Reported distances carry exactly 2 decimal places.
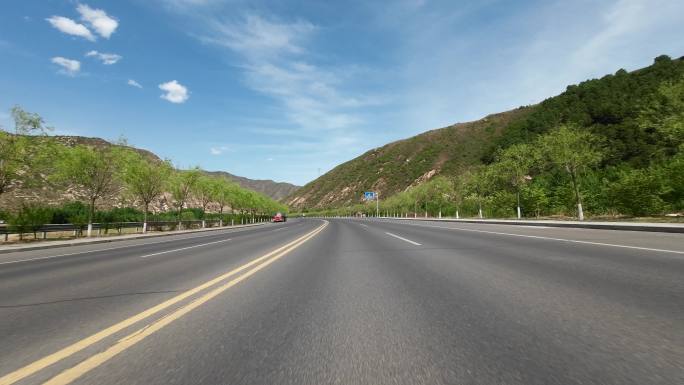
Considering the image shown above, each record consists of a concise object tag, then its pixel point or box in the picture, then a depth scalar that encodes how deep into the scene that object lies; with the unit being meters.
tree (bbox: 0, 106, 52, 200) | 21.44
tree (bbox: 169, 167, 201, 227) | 40.94
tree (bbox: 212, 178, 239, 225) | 55.31
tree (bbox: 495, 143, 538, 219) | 39.78
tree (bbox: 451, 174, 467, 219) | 53.56
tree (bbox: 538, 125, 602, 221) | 30.84
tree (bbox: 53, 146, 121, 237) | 25.86
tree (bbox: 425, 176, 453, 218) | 59.24
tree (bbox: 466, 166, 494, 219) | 46.62
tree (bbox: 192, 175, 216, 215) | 48.69
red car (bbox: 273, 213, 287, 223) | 70.19
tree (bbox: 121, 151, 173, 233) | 31.56
